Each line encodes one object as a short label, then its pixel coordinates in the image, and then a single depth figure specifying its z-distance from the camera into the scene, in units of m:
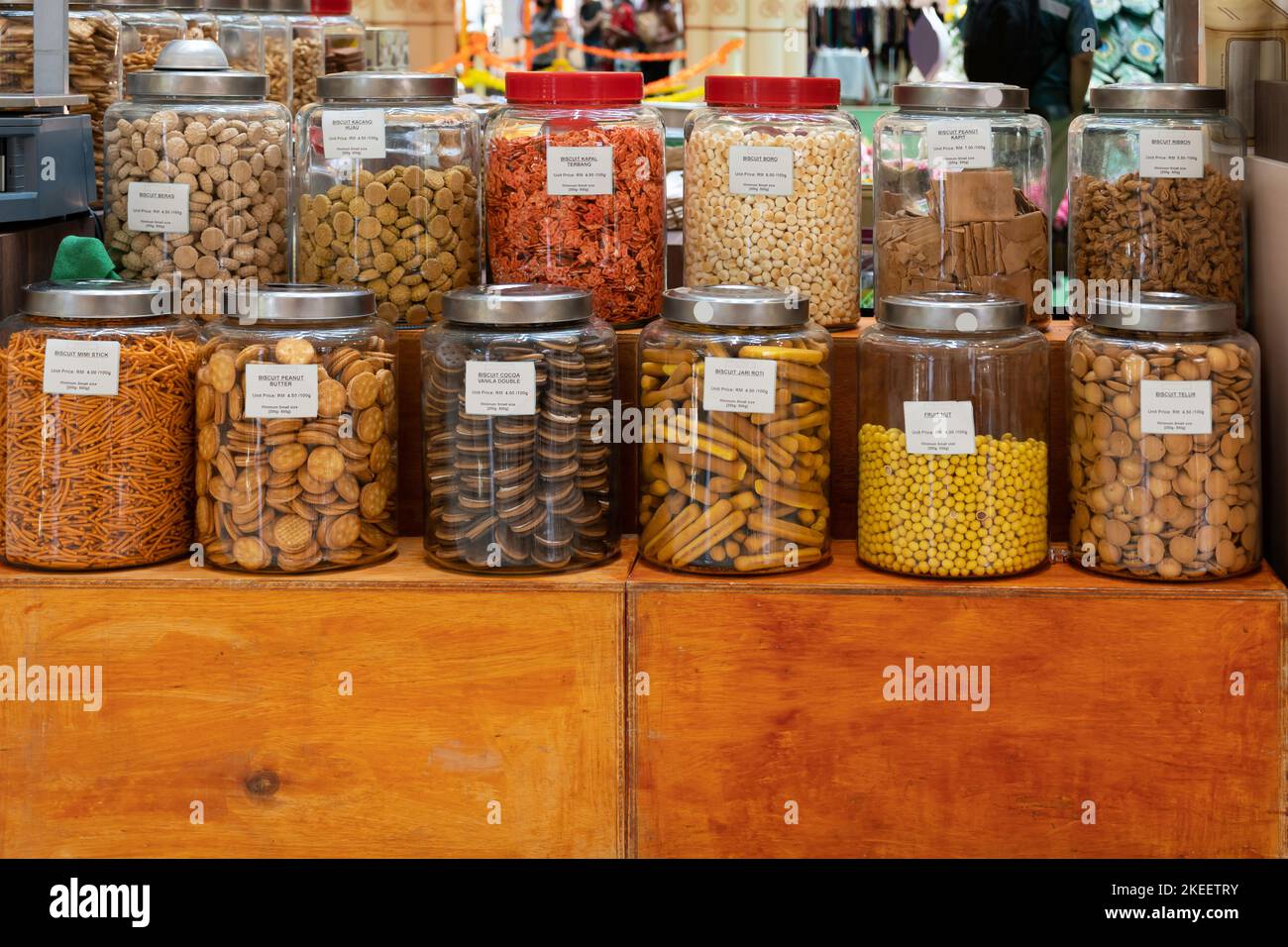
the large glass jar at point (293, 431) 1.64
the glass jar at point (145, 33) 2.16
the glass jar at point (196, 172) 1.82
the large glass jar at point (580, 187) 1.79
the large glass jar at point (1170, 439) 1.62
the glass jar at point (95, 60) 2.10
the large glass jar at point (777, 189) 1.78
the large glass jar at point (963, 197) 1.84
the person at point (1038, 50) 3.47
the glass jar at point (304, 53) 2.50
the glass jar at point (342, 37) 2.65
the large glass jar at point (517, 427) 1.64
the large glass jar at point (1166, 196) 1.83
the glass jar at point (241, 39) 2.36
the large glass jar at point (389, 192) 1.82
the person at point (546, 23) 4.20
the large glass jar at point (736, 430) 1.65
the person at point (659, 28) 4.21
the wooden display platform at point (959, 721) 1.64
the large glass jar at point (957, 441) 1.63
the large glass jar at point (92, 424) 1.66
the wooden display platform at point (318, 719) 1.67
